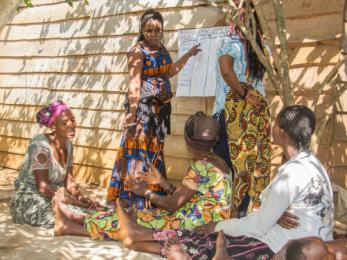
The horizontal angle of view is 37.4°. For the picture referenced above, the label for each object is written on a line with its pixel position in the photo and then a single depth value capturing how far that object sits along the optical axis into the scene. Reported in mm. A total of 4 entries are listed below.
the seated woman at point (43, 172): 4082
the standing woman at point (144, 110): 4277
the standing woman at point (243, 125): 3898
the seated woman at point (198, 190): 3291
